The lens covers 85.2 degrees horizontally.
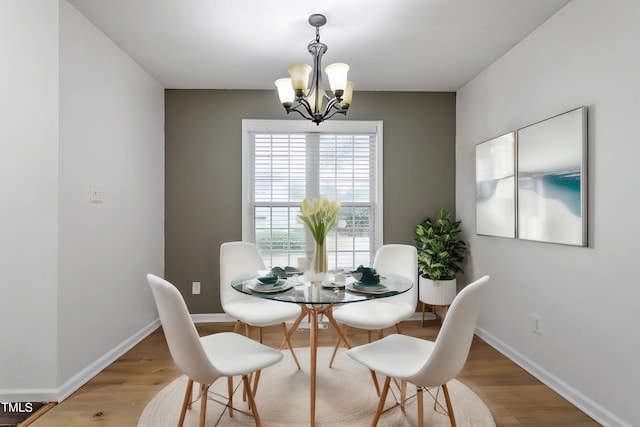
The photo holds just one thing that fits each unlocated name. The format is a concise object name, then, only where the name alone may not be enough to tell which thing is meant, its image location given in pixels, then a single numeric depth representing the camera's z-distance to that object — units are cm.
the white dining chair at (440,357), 150
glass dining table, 180
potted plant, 339
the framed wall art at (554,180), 212
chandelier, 217
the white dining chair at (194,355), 150
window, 381
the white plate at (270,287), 193
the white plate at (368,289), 189
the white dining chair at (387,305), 240
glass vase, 215
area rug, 199
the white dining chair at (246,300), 247
